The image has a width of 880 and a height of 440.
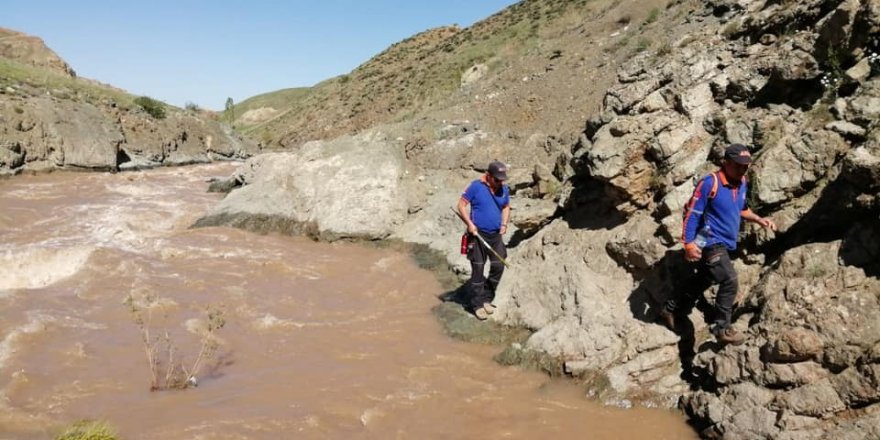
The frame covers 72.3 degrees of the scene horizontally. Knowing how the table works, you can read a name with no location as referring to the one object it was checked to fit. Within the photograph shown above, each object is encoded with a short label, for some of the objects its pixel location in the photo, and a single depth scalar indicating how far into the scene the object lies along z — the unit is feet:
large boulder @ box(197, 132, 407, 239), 40.70
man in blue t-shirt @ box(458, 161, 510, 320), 23.97
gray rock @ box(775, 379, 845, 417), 14.01
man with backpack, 16.83
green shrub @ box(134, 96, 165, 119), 106.02
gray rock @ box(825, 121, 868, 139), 17.51
